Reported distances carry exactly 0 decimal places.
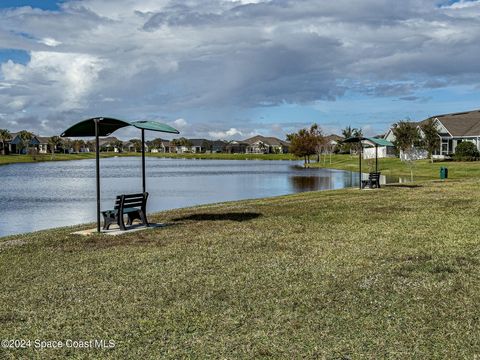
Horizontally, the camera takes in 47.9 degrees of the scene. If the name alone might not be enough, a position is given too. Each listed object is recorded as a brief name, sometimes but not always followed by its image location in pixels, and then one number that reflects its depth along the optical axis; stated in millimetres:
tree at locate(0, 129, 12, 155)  145950
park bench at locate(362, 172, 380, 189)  29469
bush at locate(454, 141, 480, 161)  58312
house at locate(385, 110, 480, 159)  68125
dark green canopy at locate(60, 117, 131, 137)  14666
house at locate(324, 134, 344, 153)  120950
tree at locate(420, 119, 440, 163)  67000
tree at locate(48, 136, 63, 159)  174375
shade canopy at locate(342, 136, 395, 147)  29688
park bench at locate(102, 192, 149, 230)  14688
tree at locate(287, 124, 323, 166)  105312
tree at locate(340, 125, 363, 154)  122750
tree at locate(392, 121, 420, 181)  68500
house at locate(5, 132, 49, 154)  157500
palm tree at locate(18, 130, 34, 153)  163875
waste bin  37469
